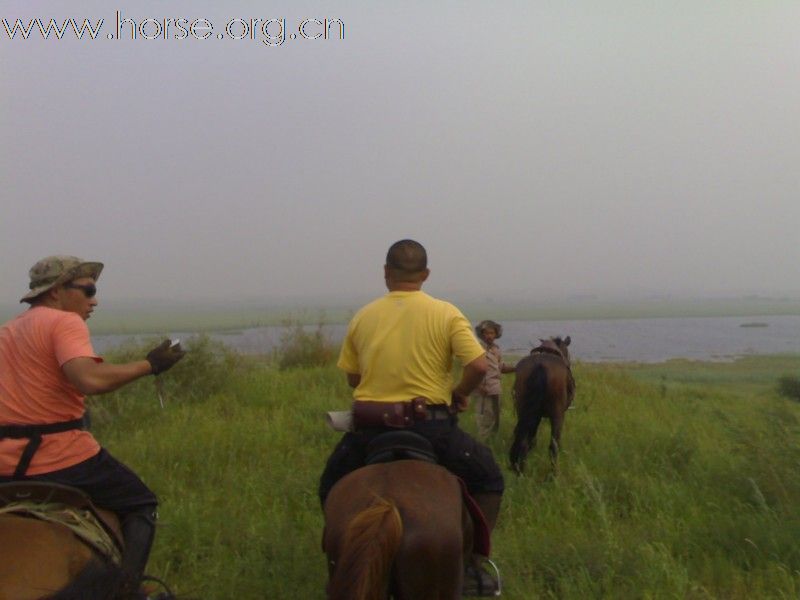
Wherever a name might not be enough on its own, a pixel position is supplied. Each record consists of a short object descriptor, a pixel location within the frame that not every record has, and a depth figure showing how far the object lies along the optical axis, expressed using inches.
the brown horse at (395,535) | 128.9
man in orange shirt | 138.8
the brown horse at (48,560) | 105.8
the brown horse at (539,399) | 316.5
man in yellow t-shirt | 163.5
